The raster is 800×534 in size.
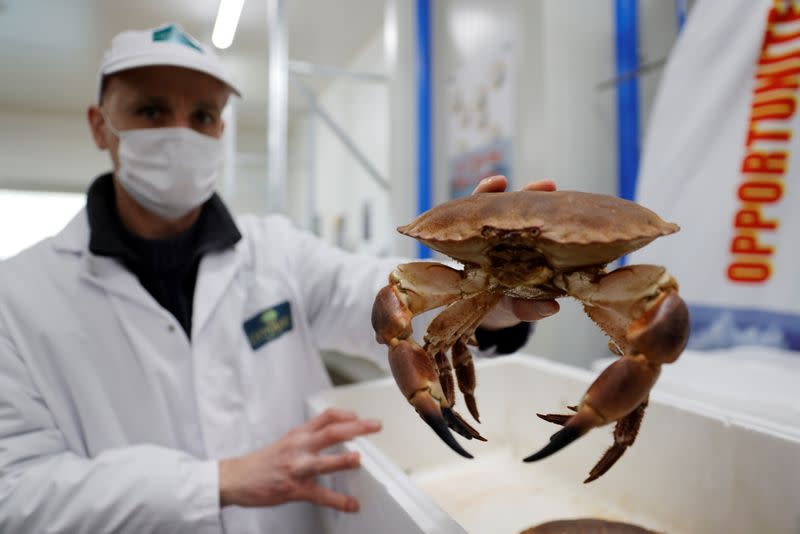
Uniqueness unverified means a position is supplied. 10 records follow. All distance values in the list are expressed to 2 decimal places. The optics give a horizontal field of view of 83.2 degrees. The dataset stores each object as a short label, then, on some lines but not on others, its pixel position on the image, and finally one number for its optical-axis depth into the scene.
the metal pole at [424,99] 1.73
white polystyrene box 0.51
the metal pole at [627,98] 1.02
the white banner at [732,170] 0.80
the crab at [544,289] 0.28
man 0.67
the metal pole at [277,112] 1.58
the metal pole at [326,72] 1.97
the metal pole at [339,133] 2.17
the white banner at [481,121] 1.07
